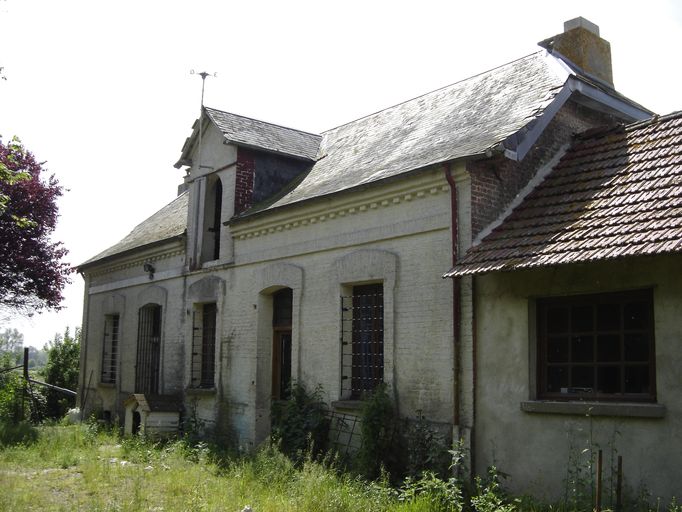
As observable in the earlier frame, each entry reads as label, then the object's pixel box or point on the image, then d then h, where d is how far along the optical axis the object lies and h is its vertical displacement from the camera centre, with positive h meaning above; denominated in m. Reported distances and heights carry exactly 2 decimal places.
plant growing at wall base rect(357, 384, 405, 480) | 10.38 -1.19
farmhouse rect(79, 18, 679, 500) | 9.26 +1.35
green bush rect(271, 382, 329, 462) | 11.89 -1.13
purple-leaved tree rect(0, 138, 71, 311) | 20.50 +2.91
